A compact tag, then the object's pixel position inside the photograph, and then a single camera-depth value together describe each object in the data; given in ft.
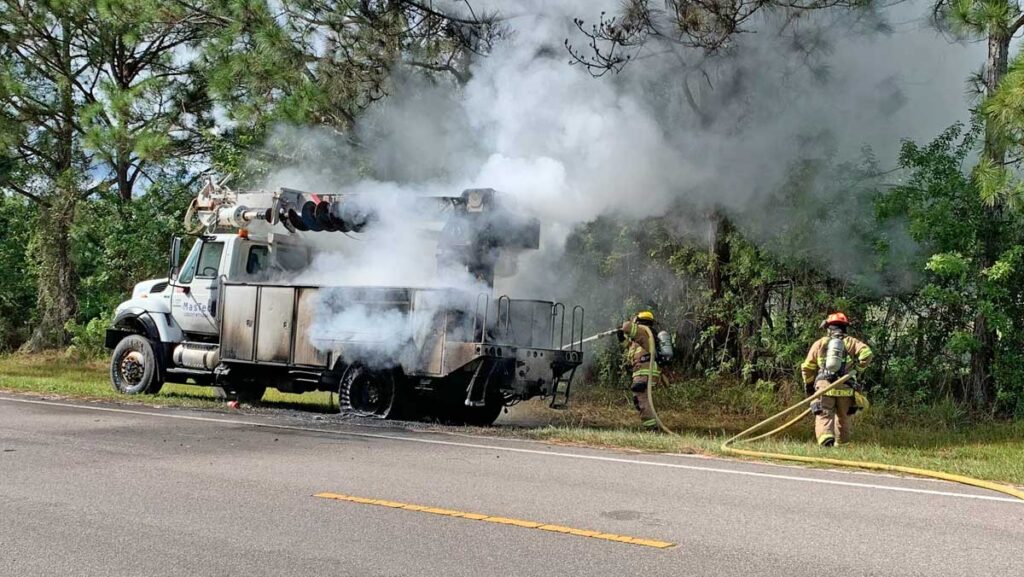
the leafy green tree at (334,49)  50.52
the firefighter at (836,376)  35.88
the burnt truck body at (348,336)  38.27
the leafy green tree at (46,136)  76.59
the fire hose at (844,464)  25.52
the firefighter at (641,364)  41.52
